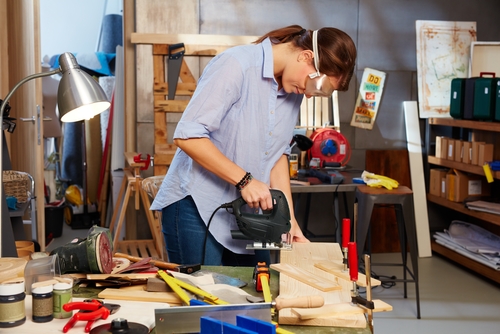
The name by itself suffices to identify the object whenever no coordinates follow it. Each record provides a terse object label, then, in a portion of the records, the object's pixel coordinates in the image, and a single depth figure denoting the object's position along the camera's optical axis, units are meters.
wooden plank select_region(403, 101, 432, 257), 5.65
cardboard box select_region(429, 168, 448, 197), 5.52
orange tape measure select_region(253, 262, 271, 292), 1.84
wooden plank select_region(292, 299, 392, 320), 1.56
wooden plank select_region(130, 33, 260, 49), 5.07
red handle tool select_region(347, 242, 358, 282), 1.72
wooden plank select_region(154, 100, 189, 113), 4.93
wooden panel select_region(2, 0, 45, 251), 4.23
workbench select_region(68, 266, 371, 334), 1.55
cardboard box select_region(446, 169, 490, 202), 5.29
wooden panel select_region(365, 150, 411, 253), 5.71
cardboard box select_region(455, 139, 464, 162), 5.26
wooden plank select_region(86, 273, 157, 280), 1.83
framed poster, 5.63
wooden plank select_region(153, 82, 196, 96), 5.02
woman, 2.09
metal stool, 4.17
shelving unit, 4.83
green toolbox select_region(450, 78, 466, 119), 5.27
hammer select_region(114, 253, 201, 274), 1.95
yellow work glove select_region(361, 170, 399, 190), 4.31
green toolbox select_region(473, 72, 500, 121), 4.94
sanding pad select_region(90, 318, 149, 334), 1.45
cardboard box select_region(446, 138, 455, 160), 5.36
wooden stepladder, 4.68
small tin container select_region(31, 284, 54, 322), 1.53
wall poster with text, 5.63
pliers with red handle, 1.50
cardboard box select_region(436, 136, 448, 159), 5.47
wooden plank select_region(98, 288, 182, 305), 1.72
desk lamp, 1.66
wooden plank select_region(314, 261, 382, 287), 1.81
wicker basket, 3.78
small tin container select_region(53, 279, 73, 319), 1.57
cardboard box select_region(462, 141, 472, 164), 5.12
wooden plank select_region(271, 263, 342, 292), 1.80
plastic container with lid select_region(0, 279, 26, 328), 1.49
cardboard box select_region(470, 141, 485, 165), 5.02
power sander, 1.84
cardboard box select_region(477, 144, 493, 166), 4.93
